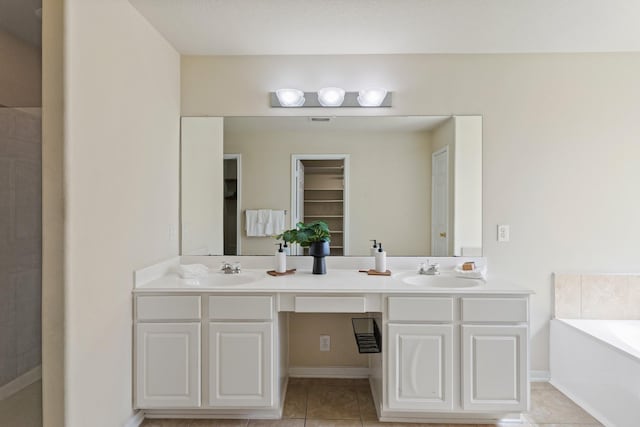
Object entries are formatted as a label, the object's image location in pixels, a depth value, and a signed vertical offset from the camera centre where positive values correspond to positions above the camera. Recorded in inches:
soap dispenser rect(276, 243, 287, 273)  96.0 -13.2
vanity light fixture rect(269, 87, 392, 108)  100.5 +32.4
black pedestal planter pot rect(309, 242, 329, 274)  94.3 -10.9
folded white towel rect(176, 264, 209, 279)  91.0 -15.1
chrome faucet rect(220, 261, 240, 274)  96.3 -15.0
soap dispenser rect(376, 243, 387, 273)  96.3 -13.2
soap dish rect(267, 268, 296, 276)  94.7 -16.0
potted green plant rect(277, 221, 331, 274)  94.3 -7.2
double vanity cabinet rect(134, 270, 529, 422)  78.2 -29.1
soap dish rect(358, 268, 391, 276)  94.8 -16.0
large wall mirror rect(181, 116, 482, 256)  102.3 +9.4
